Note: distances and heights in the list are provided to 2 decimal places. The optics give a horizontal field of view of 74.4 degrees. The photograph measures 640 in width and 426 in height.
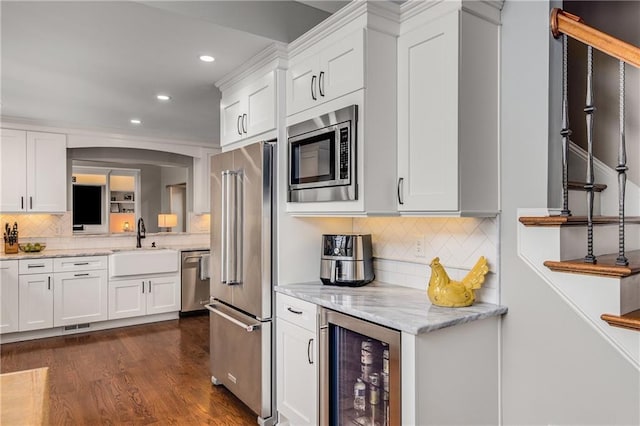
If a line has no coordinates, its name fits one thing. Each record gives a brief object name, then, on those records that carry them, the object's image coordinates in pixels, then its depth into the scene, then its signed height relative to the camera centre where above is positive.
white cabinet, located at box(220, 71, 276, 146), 2.83 +0.78
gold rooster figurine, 2.08 -0.35
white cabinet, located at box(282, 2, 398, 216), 2.17 +0.67
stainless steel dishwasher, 5.63 -0.91
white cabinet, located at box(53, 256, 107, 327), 4.79 -0.87
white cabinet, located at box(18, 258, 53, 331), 4.59 -0.87
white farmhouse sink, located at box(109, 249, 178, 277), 5.07 -0.58
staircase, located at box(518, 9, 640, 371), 1.65 -0.15
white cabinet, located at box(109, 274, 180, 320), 5.13 -1.01
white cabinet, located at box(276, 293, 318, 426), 2.37 -0.86
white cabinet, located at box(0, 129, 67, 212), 4.84 +0.52
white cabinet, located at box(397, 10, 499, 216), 1.96 +0.48
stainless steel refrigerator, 2.75 -0.41
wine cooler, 2.01 -0.80
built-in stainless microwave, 2.23 +0.33
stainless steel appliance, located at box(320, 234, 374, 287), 2.64 -0.28
